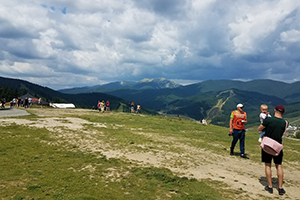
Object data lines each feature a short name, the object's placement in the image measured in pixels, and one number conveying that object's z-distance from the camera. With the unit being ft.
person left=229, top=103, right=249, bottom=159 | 41.68
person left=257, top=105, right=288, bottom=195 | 25.41
